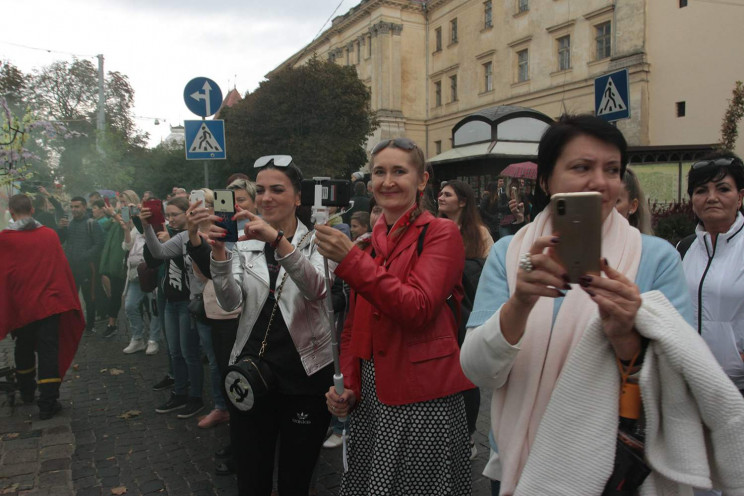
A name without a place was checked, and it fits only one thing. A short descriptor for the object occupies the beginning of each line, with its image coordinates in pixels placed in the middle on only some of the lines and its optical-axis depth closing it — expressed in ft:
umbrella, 46.70
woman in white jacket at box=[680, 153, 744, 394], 9.63
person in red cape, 17.95
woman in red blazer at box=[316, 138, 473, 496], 7.15
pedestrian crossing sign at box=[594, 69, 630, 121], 20.59
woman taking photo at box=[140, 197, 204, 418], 17.90
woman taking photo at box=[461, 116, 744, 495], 4.20
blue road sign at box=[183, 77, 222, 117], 28.53
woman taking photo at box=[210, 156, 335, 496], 8.79
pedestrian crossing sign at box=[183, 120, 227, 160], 28.35
